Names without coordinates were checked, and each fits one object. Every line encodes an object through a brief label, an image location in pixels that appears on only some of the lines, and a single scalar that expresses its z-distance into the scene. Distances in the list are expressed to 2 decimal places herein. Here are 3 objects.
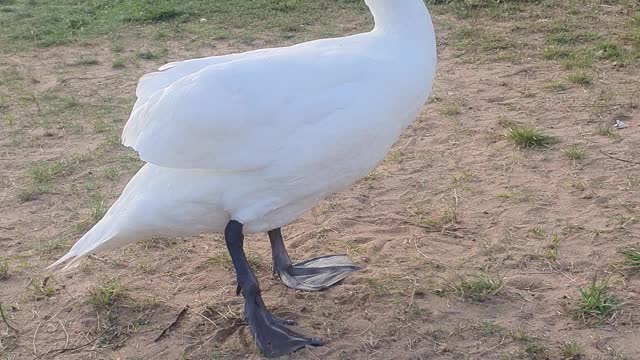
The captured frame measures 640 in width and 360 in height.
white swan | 2.88
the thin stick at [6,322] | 3.37
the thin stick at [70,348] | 3.23
